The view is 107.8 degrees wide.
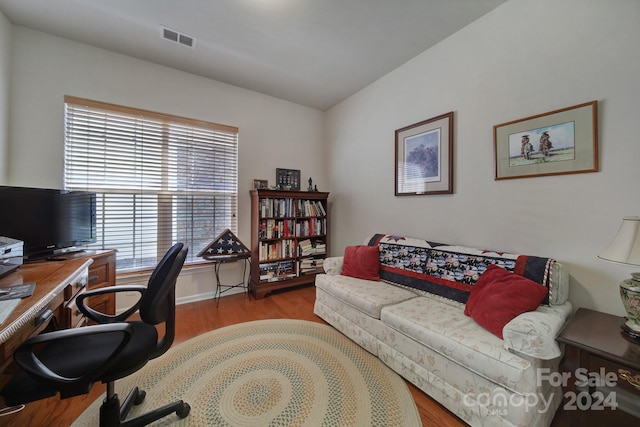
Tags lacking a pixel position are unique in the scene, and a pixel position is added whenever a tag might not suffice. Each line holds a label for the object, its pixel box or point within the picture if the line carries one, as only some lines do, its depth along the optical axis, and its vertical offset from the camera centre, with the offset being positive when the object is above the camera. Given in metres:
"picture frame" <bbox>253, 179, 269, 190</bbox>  3.31 +0.43
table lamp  1.13 -0.22
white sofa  1.16 -0.74
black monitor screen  1.64 -0.03
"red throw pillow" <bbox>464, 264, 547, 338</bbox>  1.39 -0.53
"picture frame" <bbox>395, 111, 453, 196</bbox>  2.29 +0.61
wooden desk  0.86 -0.37
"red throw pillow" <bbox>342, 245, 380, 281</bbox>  2.44 -0.53
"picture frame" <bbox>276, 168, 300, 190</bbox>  3.50 +0.54
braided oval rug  1.34 -1.15
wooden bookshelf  3.10 -0.34
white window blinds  2.40 +0.44
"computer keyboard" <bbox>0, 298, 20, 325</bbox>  0.84 -0.37
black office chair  0.87 -0.64
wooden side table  1.03 -0.75
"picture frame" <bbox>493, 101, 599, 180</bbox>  1.54 +0.51
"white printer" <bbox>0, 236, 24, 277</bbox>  1.31 -0.25
